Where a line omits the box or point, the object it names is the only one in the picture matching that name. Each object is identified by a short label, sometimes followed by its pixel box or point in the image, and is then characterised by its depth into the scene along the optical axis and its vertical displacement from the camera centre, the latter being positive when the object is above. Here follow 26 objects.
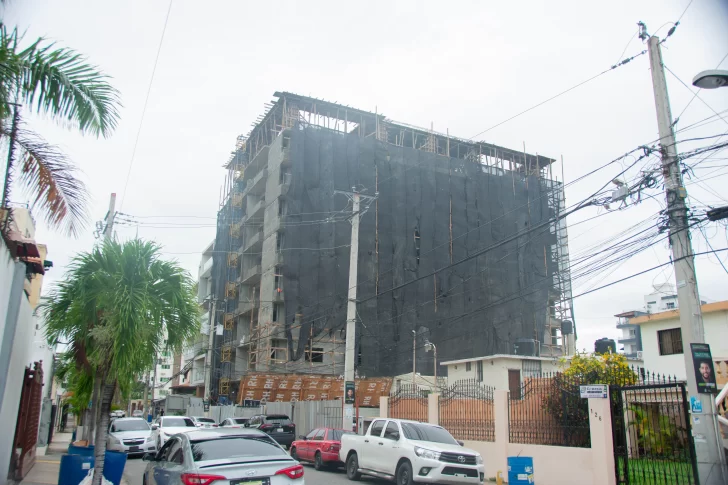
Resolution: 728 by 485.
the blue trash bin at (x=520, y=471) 12.98 -1.35
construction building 47.72 +12.37
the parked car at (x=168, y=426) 24.58 -1.07
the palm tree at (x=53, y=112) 8.64 +3.99
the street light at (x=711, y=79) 10.20 +5.29
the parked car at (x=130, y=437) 24.05 -1.44
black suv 28.05 -1.10
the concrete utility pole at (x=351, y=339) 22.73 +2.31
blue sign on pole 12.16 +0.03
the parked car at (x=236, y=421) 30.73 -1.02
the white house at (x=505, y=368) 32.53 +1.90
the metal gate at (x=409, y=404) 22.94 -0.03
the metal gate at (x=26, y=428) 15.86 -0.81
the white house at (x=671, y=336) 26.91 +3.16
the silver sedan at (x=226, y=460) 8.61 -0.85
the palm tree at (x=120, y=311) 11.53 +1.65
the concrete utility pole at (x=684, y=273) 11.93 +2.72
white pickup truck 14.52 -1.27
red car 20.70 -1.54
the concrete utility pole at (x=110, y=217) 28.54 +8.19
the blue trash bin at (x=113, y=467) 12.57 -1.33
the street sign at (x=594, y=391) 15.25 +0.34
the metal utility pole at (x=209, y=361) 56.31 +3.71
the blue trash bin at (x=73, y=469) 12.28 -1.35
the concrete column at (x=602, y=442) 14.91 -0.88
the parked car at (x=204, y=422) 30.87 -1.11
